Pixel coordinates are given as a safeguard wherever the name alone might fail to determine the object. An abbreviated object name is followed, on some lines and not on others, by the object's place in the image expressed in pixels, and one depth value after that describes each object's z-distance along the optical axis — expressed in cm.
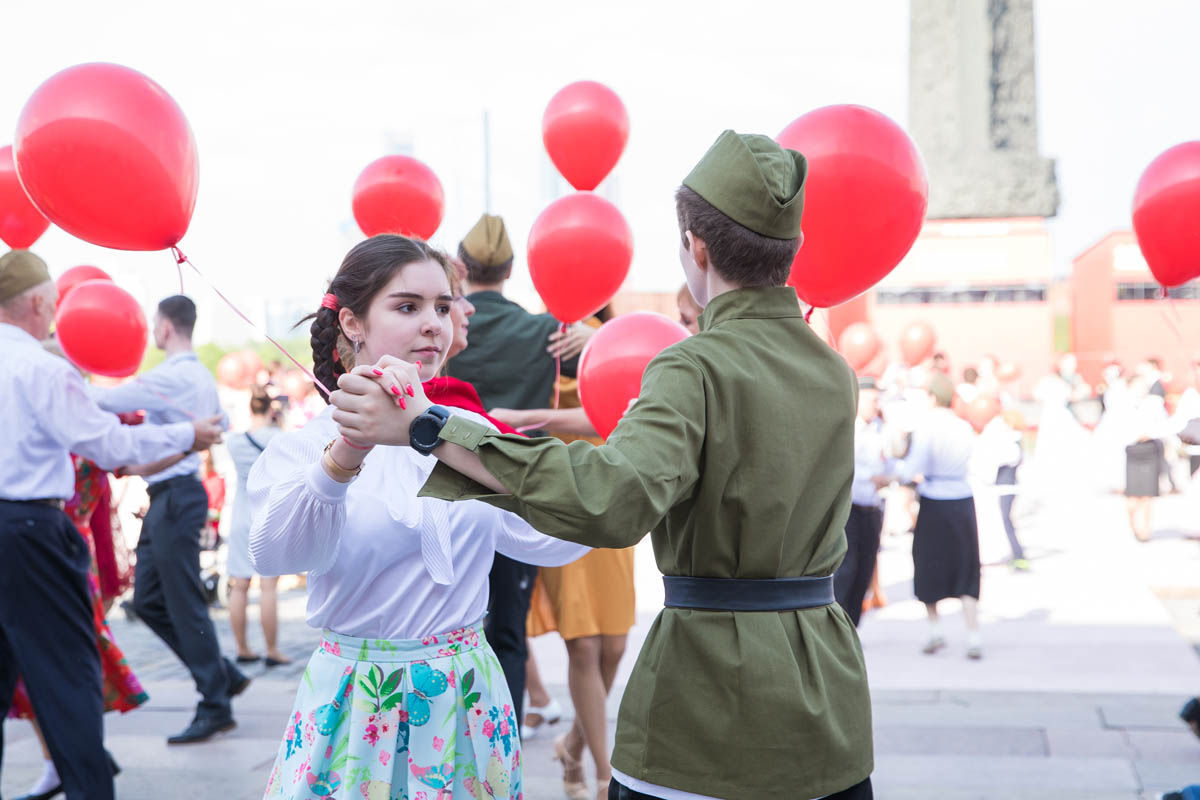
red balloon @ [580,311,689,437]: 296
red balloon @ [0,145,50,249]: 405
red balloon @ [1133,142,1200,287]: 358
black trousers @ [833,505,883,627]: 643
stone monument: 2256
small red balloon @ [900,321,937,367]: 1228
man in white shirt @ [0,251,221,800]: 387
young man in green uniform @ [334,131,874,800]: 185
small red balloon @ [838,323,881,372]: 988
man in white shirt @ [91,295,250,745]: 542
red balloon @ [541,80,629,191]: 455
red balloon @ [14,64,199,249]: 281
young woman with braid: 212
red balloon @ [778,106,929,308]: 280
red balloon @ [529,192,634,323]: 377
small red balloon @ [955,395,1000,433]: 1057
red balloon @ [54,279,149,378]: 457
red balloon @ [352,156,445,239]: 433
